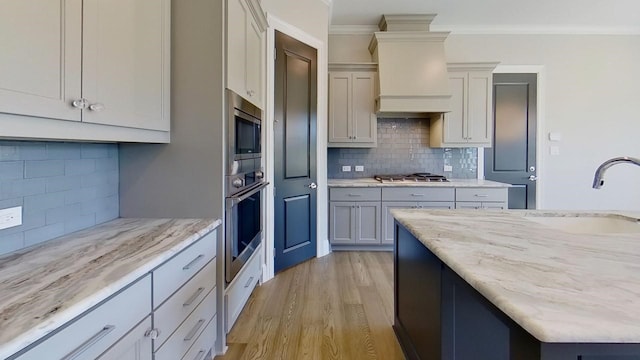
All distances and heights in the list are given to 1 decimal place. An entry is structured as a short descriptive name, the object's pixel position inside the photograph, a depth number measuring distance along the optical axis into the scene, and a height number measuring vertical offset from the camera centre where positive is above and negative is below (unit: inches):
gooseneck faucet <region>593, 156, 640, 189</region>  62.9 +1.4
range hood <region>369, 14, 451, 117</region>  180.7 +50.1
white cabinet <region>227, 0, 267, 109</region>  86.7 +34.3
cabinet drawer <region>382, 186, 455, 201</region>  177.2 -9.7
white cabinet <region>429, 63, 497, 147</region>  187.6 +34.0
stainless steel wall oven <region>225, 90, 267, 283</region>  85.8 -3.0
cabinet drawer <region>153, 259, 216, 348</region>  56.0 -22.8
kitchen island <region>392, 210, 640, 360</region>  30.2 -11.5
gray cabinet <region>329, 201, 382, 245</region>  180.4 -24.1
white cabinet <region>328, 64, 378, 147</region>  188.1 +34.6
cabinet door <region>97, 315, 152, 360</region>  43.1 -22.0
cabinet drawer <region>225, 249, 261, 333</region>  90.0 -32.3
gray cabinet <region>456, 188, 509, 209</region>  176.9 -11.0
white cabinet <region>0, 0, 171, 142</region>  40.8 +14.3
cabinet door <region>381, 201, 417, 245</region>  180.1 -26.2
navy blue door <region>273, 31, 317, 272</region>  142.9 +9.0
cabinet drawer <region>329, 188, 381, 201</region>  179.6 -10.2
